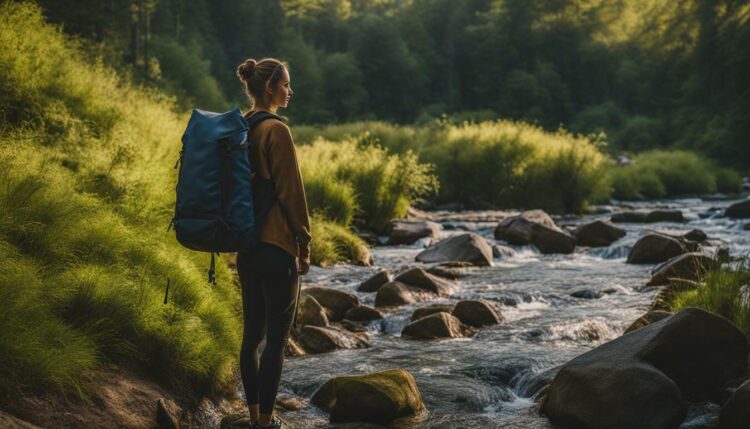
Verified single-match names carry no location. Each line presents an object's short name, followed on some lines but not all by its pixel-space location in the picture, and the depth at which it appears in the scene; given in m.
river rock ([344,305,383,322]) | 8.46
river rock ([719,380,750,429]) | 4.48
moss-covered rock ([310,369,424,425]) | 5.02
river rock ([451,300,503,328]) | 8.30
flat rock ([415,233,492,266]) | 12.55
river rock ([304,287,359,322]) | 8.51
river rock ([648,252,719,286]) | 9.32
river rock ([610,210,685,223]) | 18.55
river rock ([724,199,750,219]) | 18.42
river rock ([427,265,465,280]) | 11.18
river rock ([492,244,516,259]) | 13.58
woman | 3.70
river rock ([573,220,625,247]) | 14.67
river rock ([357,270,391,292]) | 9.98
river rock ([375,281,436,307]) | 9.20
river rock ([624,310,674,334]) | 6.91
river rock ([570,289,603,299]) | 9.76
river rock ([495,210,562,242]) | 14.60
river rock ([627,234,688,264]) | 12.37
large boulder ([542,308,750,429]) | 4.75
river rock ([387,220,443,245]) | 14.85
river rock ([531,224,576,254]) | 14.05
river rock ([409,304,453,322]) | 8.34
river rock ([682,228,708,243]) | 14.19
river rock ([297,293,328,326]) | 7.69
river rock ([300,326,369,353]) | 7.03
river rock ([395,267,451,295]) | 9.95
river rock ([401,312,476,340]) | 7.75
